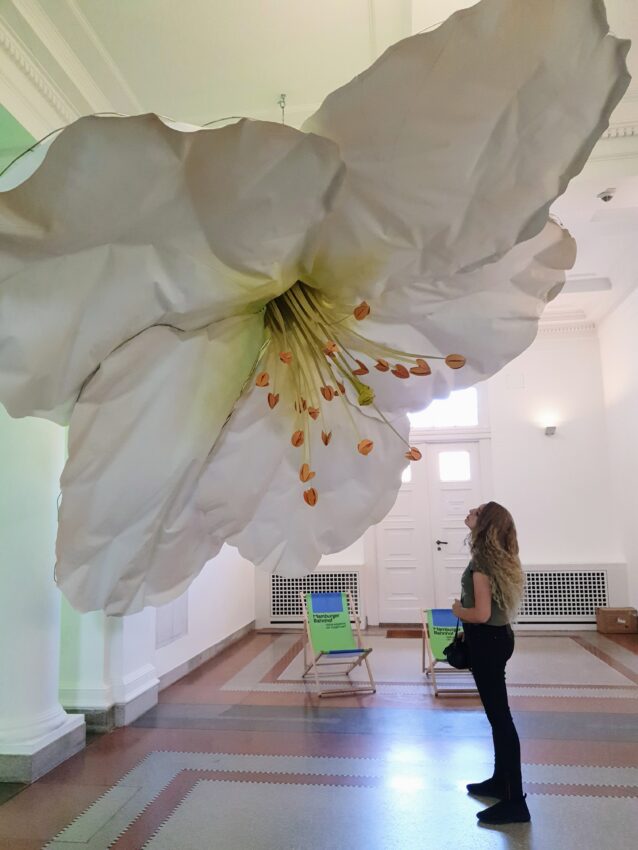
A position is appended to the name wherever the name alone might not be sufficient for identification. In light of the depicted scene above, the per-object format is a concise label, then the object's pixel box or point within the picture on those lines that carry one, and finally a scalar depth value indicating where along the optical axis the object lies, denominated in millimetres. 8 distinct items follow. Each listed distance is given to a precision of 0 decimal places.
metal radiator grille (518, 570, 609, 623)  7820
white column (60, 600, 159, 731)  4242
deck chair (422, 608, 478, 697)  5016
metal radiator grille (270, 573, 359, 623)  8359
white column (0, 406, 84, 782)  3416
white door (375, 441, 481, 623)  8305
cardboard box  7348
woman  2932
